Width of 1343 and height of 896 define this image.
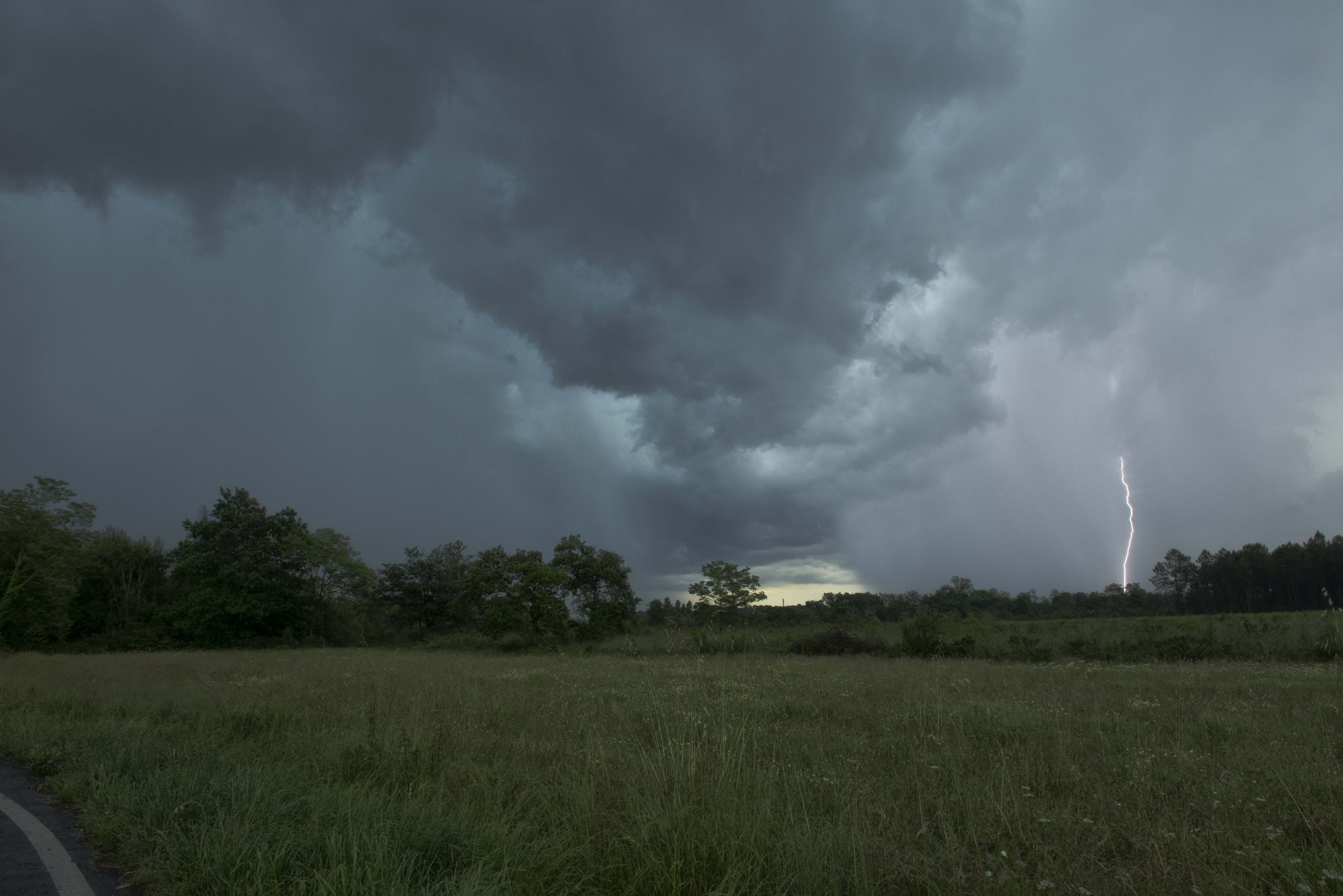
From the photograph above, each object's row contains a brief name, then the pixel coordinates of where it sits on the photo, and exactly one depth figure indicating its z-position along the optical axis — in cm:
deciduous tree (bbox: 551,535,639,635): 5044
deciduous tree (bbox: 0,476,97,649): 4409
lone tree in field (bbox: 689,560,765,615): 4816
